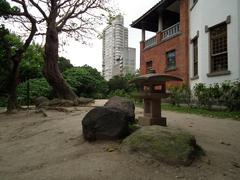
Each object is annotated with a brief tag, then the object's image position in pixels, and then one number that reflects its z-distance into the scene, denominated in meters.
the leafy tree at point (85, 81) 16.23
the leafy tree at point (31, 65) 17.69
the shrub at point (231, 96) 6.88
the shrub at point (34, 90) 14.03
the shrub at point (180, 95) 8.93
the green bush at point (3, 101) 14.72
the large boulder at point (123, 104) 4.44
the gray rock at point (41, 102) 8.89
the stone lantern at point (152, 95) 3.97
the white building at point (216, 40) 7.77
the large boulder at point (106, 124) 3.42
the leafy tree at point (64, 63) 23.88
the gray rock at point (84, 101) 9.41
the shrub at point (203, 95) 7.74
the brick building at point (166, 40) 11.10
